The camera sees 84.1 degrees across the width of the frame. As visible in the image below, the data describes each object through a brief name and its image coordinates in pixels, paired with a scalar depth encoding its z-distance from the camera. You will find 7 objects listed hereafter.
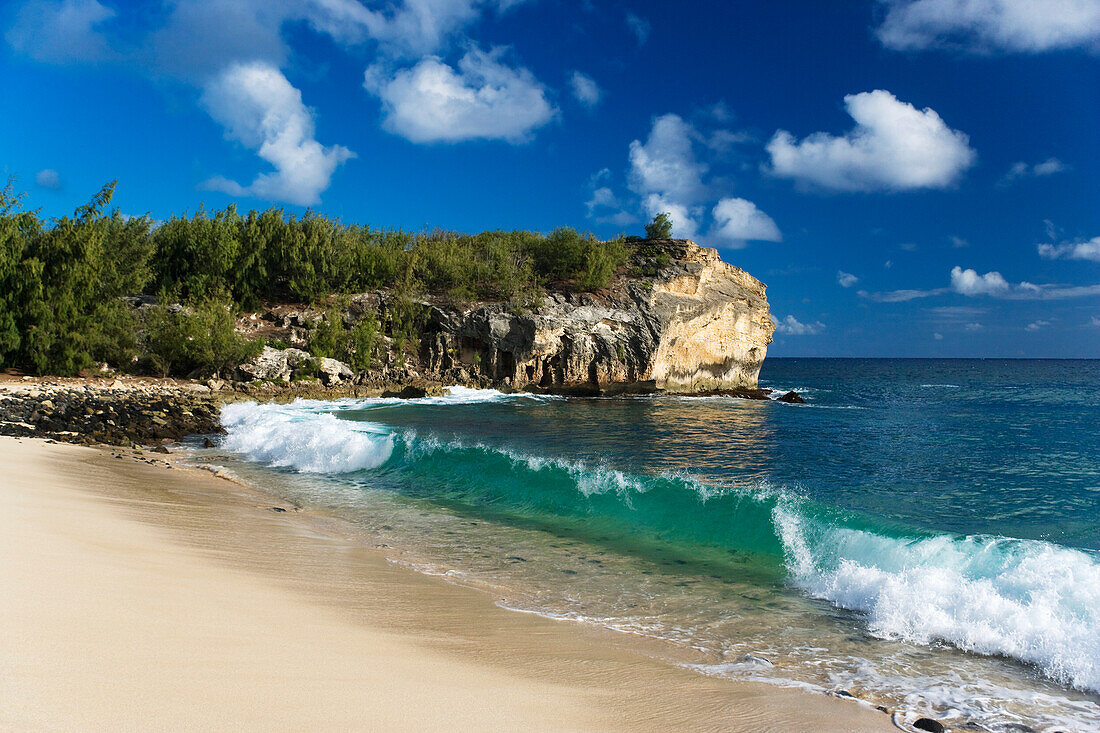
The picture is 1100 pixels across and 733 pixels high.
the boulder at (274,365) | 33.38
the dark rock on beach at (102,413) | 16.47
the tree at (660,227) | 53.72
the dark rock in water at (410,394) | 36.12
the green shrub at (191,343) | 32.59
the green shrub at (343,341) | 38.41
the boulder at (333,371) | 35.62
